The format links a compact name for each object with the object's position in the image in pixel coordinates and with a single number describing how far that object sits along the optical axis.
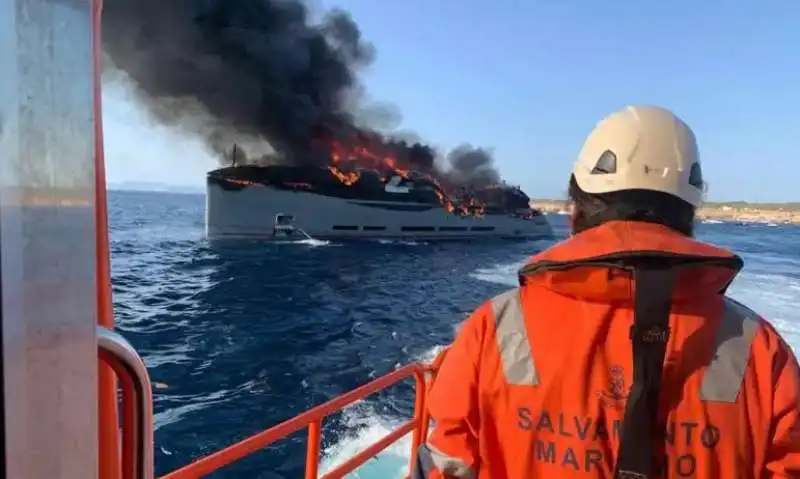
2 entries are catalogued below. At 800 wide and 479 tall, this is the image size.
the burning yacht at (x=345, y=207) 36.75
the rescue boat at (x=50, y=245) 0.60
